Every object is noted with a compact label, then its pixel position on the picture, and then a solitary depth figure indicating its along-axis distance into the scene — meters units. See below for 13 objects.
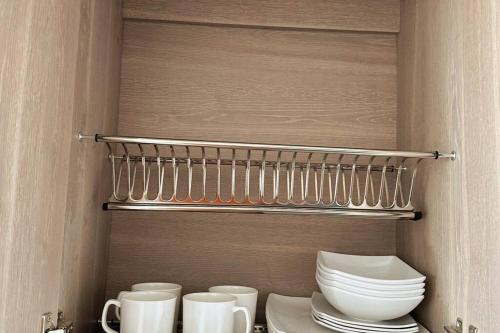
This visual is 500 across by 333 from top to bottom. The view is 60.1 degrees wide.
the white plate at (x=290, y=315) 0.95
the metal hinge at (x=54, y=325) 0.71
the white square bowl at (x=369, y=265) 1.05
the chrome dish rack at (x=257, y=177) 1.16
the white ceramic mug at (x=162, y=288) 0.99
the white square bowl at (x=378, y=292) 0.88
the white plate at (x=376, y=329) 0.90
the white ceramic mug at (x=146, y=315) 0.84
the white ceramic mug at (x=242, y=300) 0.94
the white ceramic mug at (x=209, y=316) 0.85
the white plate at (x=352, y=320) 0.91
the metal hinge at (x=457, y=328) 0.83
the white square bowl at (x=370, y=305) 0.88
